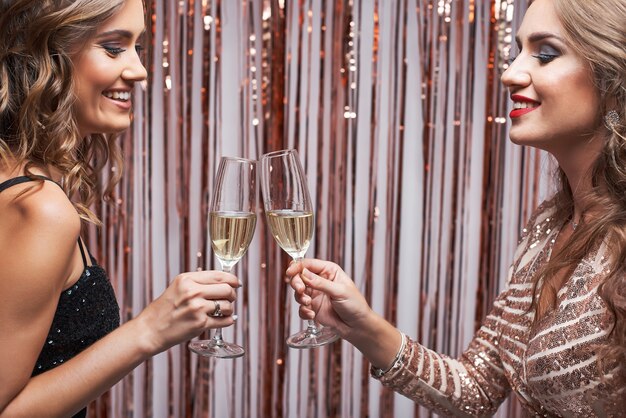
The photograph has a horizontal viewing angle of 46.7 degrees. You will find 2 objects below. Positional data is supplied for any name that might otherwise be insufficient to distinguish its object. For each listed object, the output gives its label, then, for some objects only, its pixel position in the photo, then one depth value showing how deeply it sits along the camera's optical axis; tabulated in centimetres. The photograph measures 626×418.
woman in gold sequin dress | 144
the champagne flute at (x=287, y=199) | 150
